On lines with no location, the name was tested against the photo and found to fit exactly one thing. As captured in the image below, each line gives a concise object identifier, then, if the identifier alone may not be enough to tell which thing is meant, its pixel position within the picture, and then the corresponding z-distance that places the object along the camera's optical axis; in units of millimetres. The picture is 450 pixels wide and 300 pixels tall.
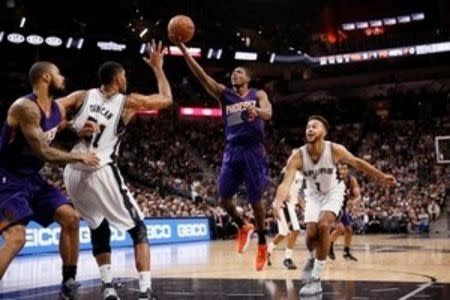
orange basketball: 6555
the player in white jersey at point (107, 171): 5125
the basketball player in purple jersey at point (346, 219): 10562
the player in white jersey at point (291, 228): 9567
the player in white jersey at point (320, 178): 6375
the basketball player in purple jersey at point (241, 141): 7289
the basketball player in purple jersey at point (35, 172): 4844
